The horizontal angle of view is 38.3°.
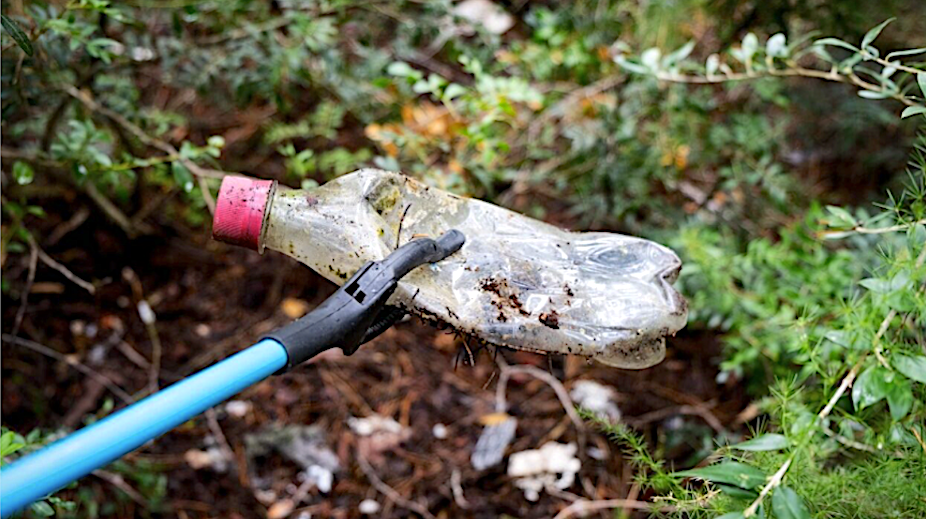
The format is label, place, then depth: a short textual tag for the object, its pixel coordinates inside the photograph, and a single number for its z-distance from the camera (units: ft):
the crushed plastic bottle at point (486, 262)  1.80
